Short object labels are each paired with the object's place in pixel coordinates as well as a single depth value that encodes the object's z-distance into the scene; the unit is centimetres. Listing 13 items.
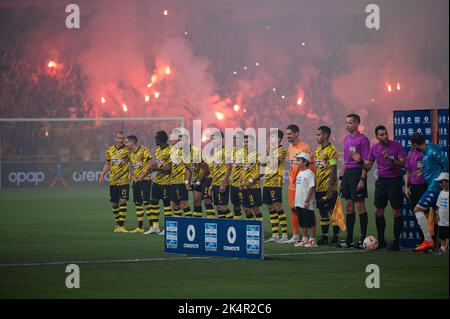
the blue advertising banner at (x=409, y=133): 1898
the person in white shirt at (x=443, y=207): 1739
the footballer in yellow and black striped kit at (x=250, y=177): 2156
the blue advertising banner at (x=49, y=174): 5044
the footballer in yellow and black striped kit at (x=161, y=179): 2344
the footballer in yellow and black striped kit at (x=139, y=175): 2434
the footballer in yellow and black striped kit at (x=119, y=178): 2433
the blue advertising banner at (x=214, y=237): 1697
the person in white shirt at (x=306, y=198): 1961
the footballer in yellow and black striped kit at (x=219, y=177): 2245
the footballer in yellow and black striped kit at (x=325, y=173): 1983
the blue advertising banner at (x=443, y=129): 1861
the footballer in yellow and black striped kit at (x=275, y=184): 2095
